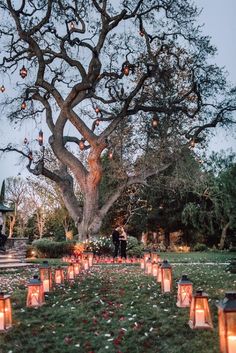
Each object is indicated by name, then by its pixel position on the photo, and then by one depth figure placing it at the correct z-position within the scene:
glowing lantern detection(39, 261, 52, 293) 7.84
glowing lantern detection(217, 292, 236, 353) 3.47
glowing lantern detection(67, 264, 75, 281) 9.65
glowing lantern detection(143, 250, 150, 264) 12.18
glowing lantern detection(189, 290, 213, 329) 4.87
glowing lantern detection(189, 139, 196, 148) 18.93
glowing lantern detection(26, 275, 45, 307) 6.54
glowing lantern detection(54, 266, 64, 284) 8.88
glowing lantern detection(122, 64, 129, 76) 16.77
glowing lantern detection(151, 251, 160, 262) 12.42
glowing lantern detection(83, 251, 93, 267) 13.44
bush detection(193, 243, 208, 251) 30.34
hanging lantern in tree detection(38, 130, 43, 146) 16.34
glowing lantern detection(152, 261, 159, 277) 9.41
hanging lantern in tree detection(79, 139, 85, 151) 18.59
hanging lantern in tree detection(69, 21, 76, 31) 18.08
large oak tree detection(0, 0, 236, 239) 18.08
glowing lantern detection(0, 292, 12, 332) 5.08
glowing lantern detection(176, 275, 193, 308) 5.91
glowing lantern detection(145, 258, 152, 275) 10.44
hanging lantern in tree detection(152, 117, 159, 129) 16.73
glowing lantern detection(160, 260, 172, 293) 7.16
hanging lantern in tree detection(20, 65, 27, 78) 15.20
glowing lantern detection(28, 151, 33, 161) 18.42
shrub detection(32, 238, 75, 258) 19.67
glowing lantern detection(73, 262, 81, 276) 10.25
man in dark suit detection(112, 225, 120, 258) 17.70
